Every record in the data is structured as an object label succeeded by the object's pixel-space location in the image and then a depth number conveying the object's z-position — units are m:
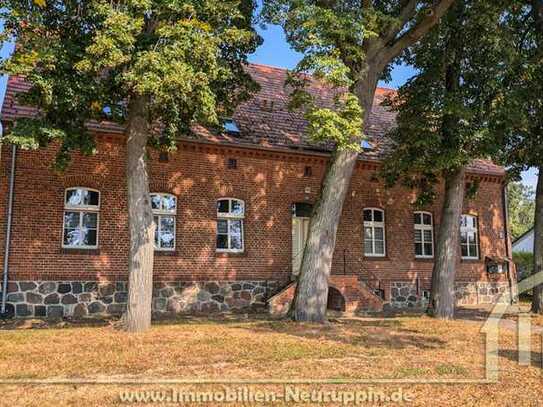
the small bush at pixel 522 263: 27.33
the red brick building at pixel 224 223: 13.97
